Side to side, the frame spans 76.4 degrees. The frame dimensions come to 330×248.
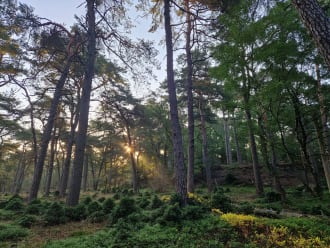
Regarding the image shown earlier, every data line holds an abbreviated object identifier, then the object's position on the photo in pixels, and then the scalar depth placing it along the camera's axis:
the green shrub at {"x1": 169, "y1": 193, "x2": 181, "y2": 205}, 5.71
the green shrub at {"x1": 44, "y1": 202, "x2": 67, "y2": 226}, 5.46
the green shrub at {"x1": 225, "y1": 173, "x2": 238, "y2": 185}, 17.78
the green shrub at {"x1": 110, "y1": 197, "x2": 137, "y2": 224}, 5.34
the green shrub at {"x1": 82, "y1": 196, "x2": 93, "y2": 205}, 7.75
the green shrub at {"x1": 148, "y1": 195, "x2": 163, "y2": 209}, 7.00
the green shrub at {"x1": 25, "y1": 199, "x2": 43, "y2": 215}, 6.68
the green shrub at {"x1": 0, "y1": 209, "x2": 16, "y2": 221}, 6.44
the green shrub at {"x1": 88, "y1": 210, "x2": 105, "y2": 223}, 5.70
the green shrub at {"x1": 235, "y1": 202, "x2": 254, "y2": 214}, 5.70
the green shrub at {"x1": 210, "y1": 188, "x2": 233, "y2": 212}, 6.02
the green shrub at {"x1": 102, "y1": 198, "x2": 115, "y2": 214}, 6.28
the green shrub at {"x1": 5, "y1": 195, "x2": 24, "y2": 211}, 8.14
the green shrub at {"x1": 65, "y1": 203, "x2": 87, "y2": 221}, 5.91
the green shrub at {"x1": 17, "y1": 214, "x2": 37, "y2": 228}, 5.20
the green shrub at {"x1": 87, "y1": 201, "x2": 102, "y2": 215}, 6.30
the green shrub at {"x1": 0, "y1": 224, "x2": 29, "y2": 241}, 4.18
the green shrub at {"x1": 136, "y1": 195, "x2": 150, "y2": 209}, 7.33
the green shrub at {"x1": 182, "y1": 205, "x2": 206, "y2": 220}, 4.94
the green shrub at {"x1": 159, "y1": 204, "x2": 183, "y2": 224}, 4.67
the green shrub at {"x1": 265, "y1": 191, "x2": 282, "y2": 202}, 8.34
